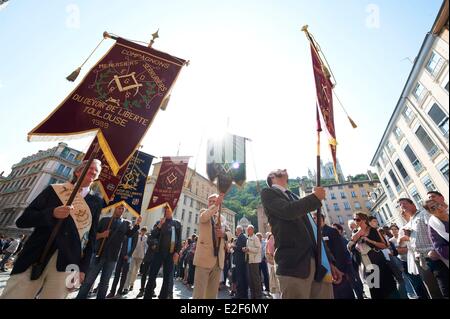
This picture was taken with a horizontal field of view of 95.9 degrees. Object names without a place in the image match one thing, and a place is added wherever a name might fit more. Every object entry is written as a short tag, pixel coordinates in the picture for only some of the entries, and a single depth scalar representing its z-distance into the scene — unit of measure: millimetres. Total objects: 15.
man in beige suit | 3592
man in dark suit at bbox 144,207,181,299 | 4961
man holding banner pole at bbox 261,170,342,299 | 2131
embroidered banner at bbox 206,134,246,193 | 5120
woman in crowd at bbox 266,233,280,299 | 6795
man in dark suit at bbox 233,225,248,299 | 6172
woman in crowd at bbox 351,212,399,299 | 3482
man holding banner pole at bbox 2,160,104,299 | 2076
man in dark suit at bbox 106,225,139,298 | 6066
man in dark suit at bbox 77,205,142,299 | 4645
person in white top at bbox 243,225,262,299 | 6328
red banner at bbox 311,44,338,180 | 3082
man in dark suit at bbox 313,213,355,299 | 3937
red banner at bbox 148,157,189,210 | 7839
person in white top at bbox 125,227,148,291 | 7402
